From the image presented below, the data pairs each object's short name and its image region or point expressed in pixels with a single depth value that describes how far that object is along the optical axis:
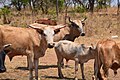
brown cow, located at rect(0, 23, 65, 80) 10.99
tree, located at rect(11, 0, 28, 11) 56.86
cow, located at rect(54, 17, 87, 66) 14.73
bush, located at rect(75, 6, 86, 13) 44.93
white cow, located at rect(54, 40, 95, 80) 11.70
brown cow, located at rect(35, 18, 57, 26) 16.57
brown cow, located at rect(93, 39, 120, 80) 9.88
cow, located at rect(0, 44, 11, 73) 13.07
